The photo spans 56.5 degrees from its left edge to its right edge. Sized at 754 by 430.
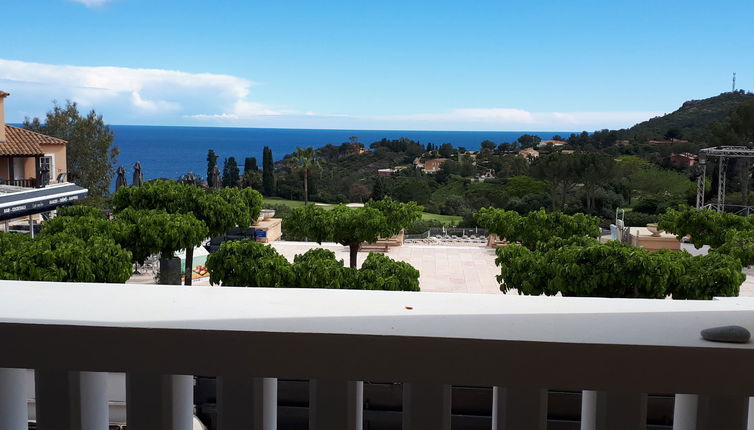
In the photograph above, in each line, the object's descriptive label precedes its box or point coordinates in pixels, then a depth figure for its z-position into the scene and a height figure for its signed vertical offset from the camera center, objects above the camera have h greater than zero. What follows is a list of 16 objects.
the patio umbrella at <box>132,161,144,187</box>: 13.48 -0.68
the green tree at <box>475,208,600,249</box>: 10.63 -1.21
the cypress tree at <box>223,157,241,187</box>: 33.41 -1.54
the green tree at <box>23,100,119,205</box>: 29.94 -0.05
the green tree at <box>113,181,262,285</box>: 11.15 -0.98
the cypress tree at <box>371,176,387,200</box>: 33.57 -2.17
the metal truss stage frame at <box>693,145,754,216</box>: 19.19 -0.11
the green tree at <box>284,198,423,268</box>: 11.14 -1.23
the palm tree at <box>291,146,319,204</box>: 33.50 -0.72
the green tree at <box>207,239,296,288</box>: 7.72 -1.39
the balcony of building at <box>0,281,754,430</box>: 0.74 -0.23
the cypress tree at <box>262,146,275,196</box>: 38.22 -1.79
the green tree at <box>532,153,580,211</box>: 33.00 -1.19
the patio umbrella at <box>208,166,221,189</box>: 15.54 -0.79
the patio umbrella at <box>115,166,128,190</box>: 14.03 -0.76
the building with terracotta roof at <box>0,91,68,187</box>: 20.89 -0.44
